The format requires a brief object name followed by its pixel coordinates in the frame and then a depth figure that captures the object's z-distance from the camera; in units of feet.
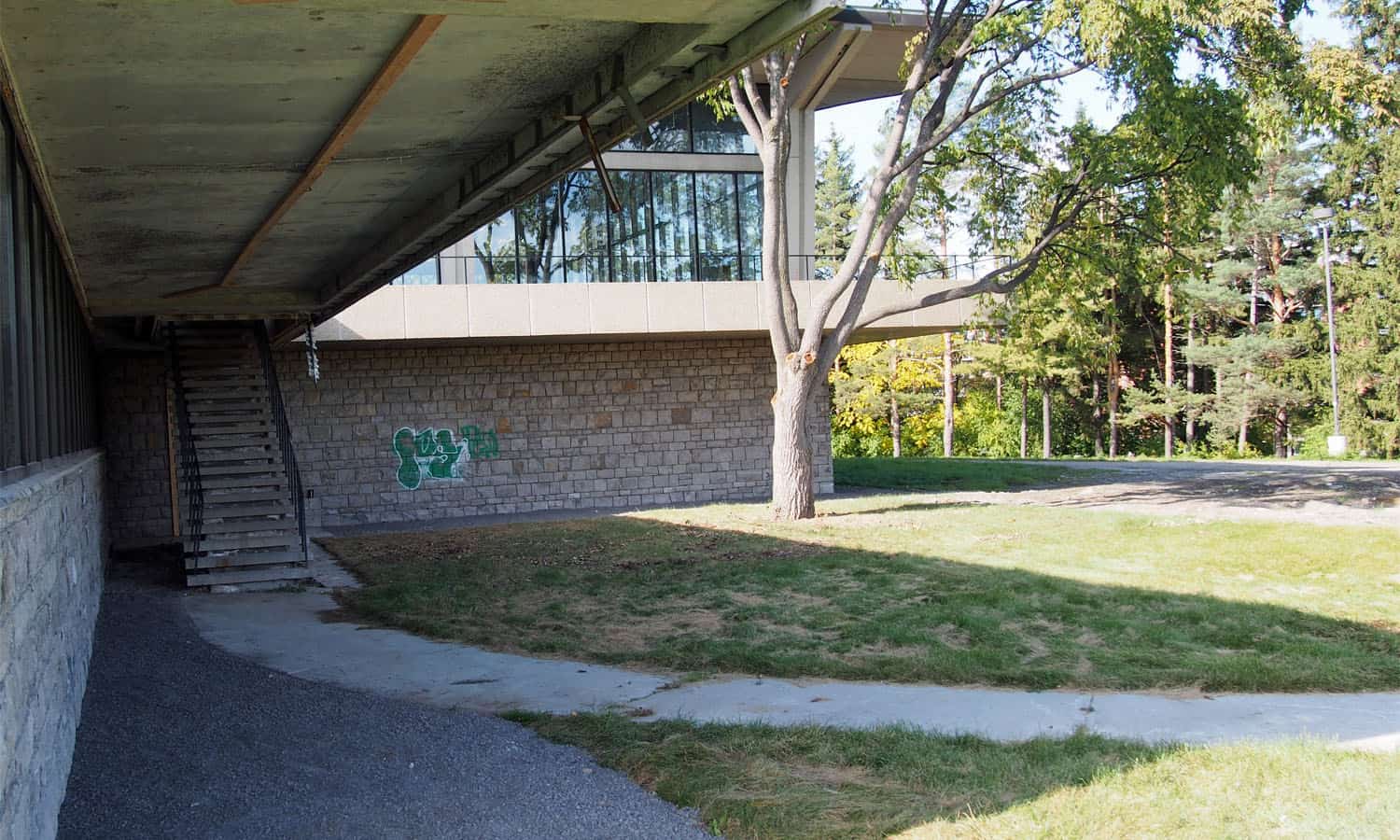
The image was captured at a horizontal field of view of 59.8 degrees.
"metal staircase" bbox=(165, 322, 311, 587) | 46.75
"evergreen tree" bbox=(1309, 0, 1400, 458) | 145.28
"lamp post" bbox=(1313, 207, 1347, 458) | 124.36
